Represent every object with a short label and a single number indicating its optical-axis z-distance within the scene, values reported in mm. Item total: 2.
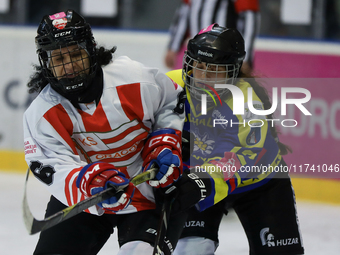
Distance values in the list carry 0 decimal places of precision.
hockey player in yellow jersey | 10115
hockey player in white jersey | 9868
